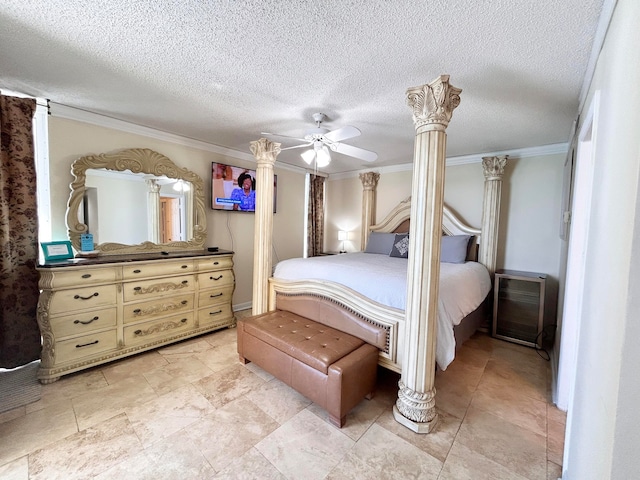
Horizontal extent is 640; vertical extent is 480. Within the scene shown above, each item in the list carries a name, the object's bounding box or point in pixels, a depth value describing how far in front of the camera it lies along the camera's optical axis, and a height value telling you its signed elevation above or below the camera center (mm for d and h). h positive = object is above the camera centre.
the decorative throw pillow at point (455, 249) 3291 -252
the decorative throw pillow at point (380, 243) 3956 -243
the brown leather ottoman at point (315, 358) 1731 -987
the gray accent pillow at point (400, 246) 3638 -264
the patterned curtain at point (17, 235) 2201 -153
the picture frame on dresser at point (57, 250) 2326 -291
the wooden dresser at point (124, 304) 2150 -819
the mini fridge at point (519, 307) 3016 -933
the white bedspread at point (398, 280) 1991 -490
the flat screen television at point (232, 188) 3613 +517
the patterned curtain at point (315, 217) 4922 +162
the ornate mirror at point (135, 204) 2635 +192
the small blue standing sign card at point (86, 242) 2600 -227
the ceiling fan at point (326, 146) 2240 +762
